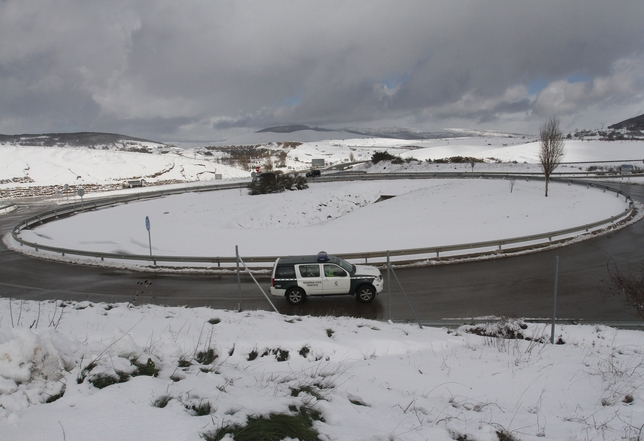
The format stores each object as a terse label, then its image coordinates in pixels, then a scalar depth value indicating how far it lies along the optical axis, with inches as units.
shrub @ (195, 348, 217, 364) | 250.9
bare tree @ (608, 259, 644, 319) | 362.0
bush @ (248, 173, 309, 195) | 1731.1
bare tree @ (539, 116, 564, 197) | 1369.3
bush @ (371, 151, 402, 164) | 3065.9
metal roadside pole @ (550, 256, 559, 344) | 327.6
